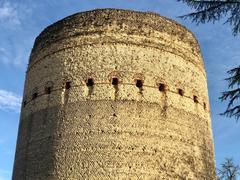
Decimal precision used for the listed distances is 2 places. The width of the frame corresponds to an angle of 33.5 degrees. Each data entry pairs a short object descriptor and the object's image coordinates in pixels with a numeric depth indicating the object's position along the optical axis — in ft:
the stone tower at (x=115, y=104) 32.91
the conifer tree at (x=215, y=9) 23.79
